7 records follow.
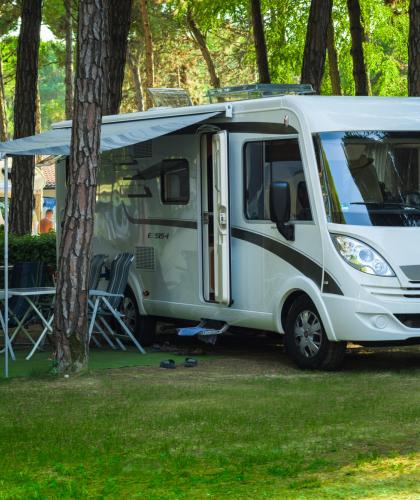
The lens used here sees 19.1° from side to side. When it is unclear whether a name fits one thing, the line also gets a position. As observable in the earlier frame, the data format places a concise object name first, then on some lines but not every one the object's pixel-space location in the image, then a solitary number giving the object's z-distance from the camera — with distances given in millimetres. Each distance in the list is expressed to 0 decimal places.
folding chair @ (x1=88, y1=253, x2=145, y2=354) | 12766
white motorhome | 10930
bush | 16922
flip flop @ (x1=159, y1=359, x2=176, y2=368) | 11797
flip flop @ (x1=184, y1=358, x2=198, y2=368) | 11945
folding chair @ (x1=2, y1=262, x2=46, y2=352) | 13250
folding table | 12203
